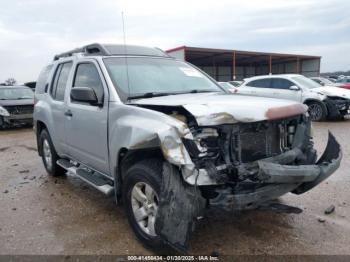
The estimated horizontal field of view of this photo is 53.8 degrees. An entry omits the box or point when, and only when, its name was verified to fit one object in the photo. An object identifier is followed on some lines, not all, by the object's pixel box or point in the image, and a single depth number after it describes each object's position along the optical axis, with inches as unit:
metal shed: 1399.1
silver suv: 113.3
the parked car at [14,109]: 490.3
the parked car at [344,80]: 1036.2
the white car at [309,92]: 455.5
